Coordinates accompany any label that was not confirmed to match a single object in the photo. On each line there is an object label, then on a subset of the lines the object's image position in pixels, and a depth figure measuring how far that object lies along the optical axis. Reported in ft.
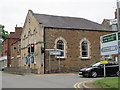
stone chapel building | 99.04
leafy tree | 240.49
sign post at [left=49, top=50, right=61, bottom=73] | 97.81
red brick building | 193.98
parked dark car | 67.15
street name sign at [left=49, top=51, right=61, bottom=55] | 97.80
